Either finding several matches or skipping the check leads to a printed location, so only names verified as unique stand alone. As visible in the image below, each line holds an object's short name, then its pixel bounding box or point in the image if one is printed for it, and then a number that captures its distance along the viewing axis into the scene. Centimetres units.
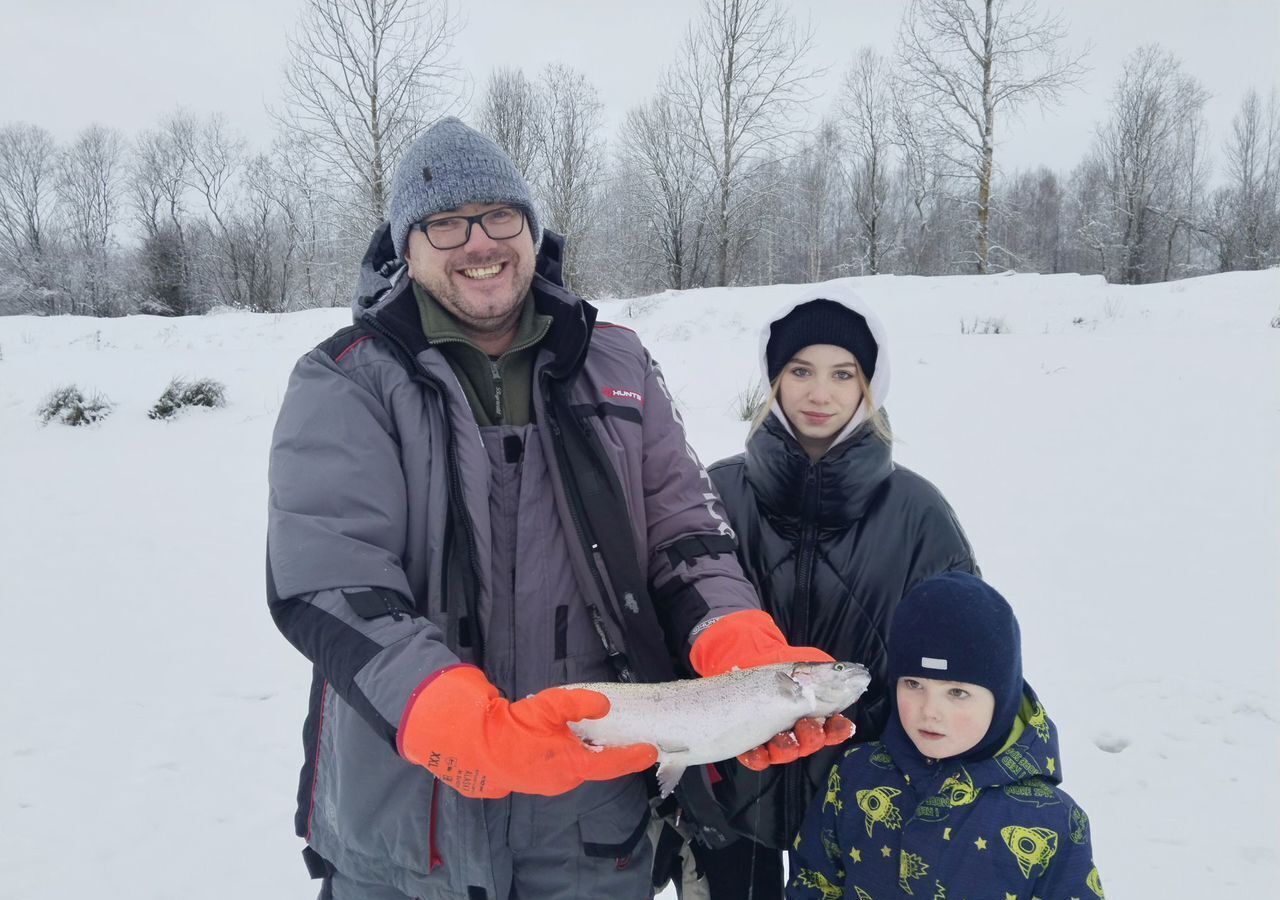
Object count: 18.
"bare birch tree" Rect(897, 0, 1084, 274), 2145
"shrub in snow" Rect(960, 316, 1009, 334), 1352
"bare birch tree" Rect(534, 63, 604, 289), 2712
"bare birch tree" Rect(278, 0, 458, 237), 1966
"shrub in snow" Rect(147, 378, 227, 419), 1112
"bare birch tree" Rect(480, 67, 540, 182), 2658
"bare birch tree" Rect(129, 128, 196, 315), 3816
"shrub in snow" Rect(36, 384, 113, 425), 1080
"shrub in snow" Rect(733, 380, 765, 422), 920
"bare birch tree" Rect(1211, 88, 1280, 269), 3300
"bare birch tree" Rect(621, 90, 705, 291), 2711
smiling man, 163
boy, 181
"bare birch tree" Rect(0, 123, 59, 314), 3806
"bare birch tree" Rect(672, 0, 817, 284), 2453
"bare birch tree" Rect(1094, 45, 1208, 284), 3111
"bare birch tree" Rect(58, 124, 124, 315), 4216
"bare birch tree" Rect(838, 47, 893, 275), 2973
